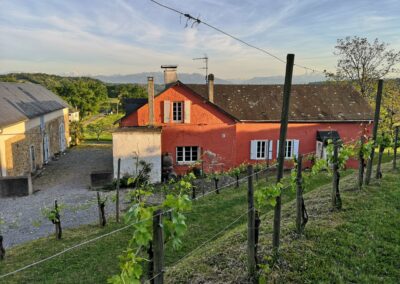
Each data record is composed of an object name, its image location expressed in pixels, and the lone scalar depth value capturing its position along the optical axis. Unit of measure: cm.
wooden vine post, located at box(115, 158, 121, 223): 1046
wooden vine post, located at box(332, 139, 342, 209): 704
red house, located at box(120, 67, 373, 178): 1898
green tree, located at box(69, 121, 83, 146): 3205
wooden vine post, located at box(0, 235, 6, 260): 825
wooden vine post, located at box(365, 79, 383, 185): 892
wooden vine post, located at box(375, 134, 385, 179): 979
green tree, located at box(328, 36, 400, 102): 2984
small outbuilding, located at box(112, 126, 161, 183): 1722
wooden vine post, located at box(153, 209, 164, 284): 320
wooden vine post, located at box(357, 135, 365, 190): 839
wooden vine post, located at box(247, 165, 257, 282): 468
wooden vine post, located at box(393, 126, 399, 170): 1145
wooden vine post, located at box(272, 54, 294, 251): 475
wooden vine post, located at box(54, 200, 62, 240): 937
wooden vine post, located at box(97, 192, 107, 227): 1027
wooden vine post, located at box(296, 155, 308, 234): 582
